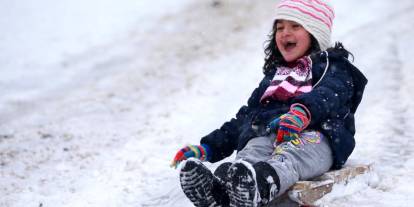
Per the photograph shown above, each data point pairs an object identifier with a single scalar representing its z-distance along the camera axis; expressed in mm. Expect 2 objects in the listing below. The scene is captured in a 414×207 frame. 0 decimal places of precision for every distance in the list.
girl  5656
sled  5961
